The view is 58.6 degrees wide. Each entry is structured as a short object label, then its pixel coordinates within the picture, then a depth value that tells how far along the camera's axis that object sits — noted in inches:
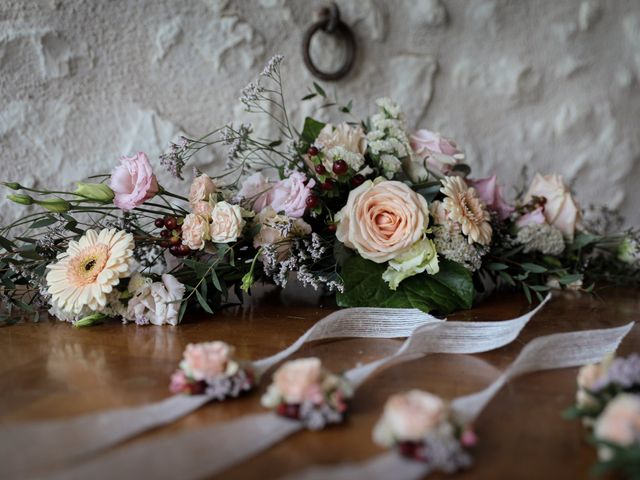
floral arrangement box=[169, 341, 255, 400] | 21.0
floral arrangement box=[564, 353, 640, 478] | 15.7
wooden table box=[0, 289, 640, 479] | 17.6
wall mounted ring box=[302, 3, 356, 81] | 45.7
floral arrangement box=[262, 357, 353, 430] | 19.2
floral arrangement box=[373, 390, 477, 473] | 16.6
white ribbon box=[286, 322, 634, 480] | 16.1
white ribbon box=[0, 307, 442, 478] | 16.7
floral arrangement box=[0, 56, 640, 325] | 31.8
